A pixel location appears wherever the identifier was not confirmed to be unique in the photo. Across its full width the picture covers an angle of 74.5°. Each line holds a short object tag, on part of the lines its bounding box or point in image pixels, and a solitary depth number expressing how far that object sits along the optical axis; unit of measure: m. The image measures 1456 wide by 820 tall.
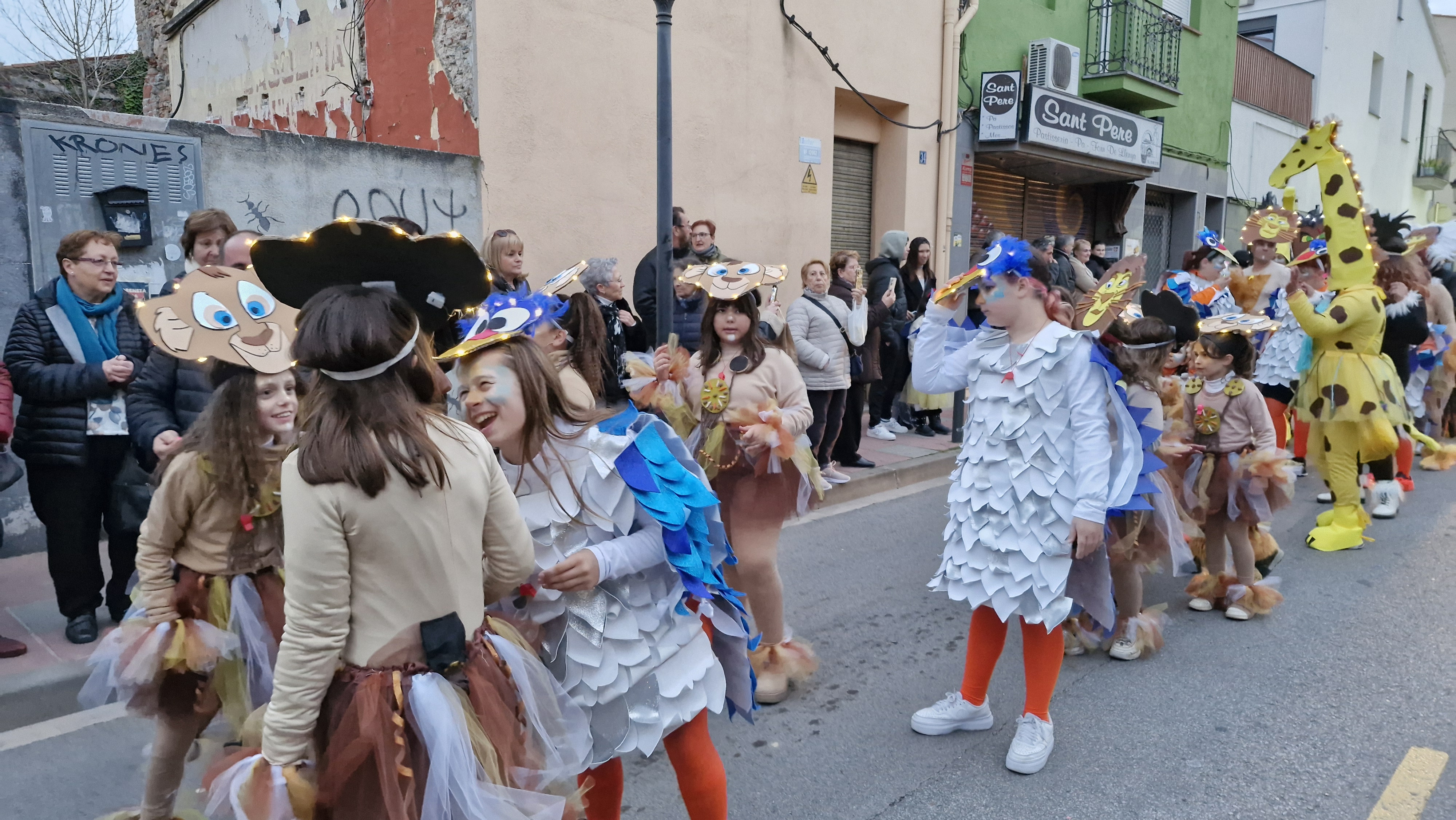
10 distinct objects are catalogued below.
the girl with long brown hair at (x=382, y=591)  1.73
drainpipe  11.71
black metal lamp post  5.90
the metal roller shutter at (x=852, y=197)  11.44
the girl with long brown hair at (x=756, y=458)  3.76
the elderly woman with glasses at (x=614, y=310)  5.26
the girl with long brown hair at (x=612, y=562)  2.24
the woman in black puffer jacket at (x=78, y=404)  4.15
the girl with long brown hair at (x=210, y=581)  2.57
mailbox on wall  5.47
